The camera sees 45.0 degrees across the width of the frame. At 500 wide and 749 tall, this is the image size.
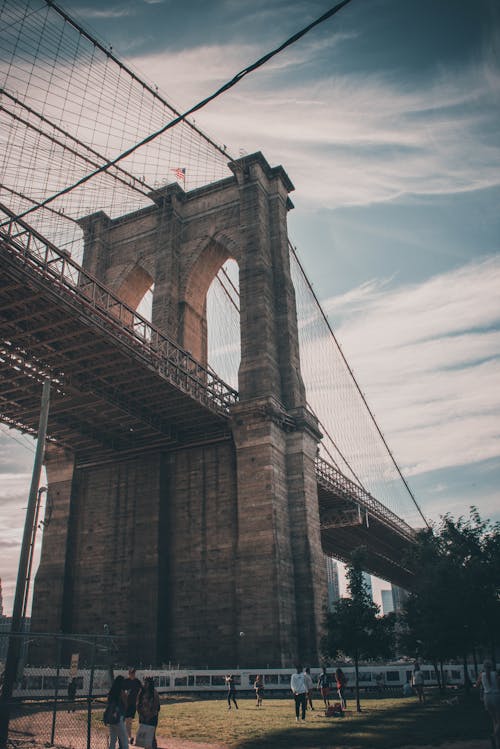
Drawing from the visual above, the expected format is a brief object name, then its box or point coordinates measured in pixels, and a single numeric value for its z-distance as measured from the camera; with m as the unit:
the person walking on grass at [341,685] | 17.48
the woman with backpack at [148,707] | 9.79
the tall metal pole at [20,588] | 10.34
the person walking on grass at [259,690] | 19.60
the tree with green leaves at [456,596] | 23.80
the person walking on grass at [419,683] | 19.70
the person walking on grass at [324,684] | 18.75
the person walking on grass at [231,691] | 18.85
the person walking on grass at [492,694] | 9.84
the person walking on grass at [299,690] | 15.07
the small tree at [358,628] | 20.36
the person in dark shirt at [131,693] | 9.98
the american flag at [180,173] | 39.19
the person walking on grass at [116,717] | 9.41
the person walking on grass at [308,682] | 16.78
